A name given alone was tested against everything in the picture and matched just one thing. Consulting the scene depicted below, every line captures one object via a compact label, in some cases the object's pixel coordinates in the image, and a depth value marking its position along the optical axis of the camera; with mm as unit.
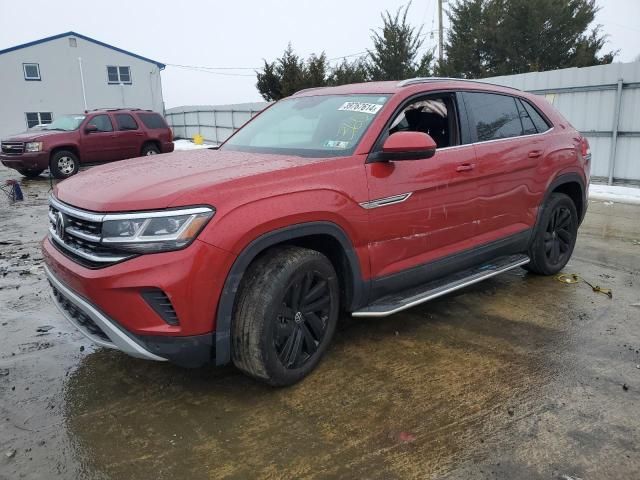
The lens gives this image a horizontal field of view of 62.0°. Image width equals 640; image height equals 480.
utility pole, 32938
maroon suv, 13984
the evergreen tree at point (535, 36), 30859
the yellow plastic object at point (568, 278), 5195
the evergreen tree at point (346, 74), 26469
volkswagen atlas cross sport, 2732
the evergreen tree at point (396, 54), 30062
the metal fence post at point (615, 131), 10516
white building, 31812
